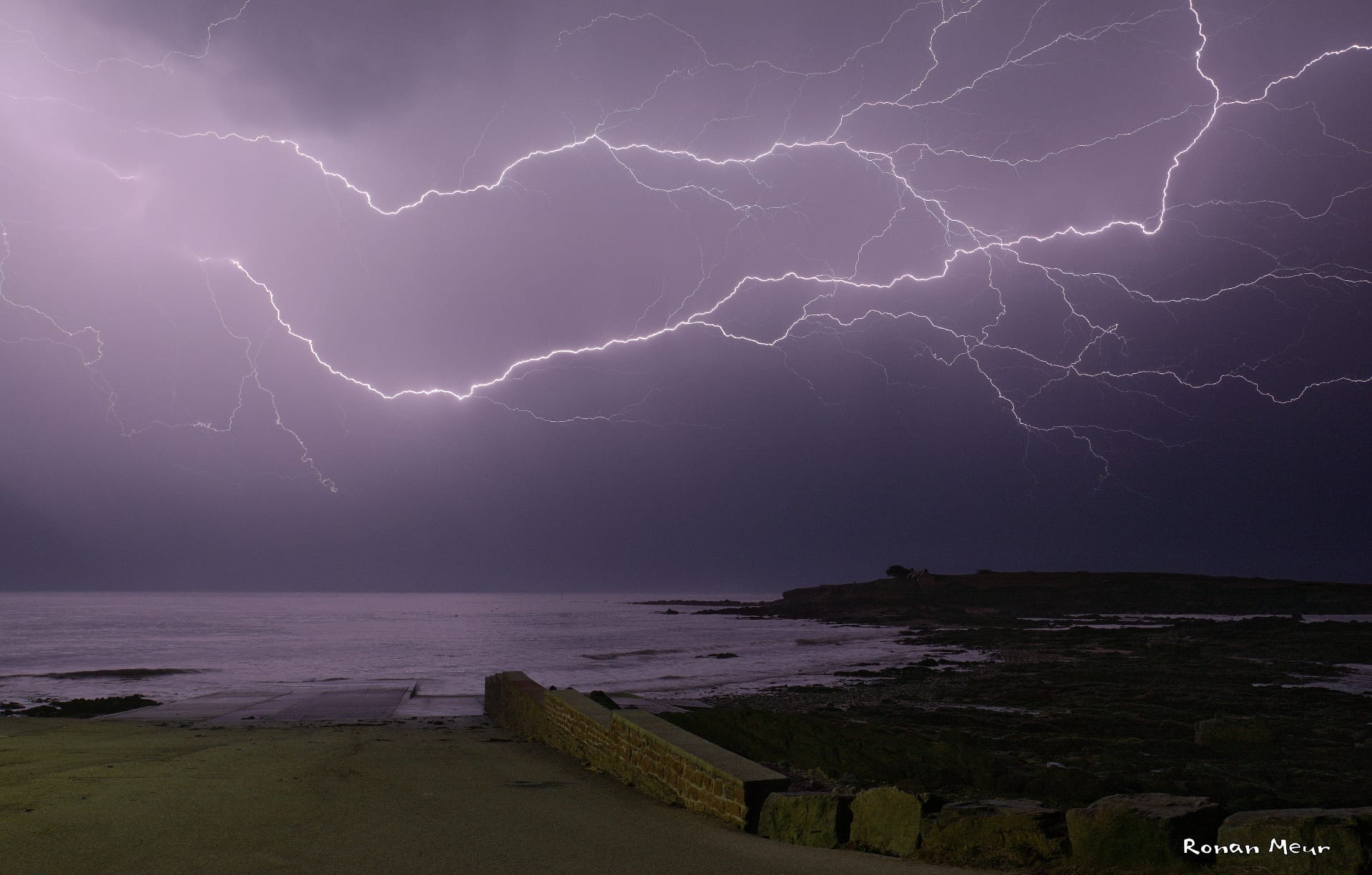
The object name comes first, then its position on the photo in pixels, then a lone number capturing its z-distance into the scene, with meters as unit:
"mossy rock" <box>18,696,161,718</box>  13.30
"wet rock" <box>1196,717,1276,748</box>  8.63
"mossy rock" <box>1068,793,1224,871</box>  3.29
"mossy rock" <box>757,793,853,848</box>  4.25
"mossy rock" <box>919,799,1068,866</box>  3.67
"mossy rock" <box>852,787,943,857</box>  4.04
